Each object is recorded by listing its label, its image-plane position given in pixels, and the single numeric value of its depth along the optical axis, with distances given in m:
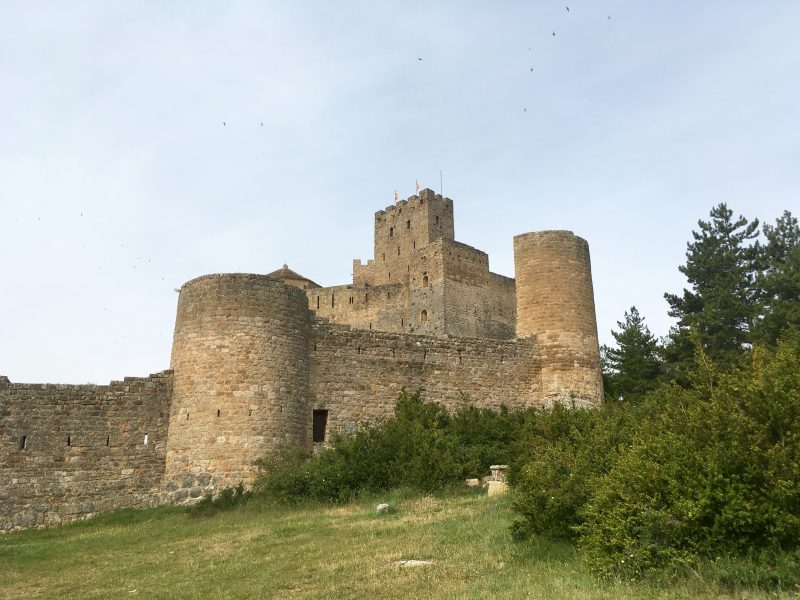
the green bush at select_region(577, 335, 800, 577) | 6.88
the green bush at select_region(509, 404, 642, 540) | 9.23
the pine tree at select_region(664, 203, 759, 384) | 26.11
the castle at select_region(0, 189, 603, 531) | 17.50
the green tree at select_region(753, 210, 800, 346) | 23.81
